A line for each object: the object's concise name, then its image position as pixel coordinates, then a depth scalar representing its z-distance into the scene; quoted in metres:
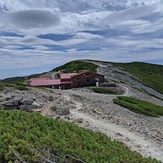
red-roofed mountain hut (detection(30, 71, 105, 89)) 84.50
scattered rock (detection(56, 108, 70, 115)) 24.67
